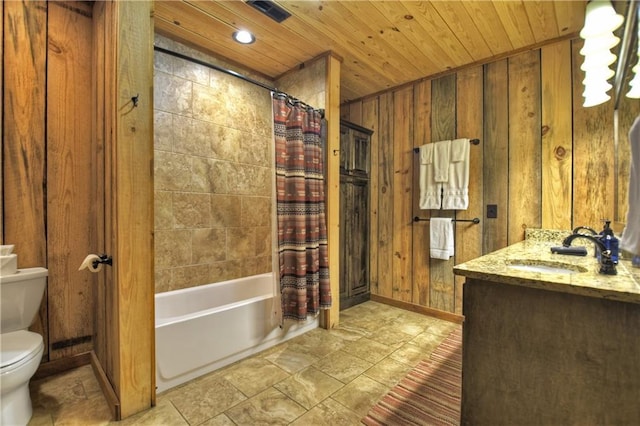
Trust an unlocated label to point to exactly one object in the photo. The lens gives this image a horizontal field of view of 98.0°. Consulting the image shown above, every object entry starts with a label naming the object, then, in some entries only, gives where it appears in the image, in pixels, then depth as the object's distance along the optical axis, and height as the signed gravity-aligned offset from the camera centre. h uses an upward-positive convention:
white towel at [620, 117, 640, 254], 0.80 +0.04
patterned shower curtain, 2.08 +0.06
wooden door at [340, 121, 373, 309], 2.93 -0.02
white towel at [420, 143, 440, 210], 2.70 +0.27
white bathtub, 1.60 -0.79
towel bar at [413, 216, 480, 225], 2.54 -0.08
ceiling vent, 1.82 +1.37
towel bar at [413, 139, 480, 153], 2.52 +0.63
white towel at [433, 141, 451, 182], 2.61 +0.48
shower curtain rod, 1.71 +0.96
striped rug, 1.38 -1.04
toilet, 1.22 -0.63
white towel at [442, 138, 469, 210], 2.53 +0.30
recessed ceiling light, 2.17 +1.40
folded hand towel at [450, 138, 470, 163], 2.52 +0.56
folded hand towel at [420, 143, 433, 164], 2.73 +0.57
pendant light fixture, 1.36 +0.87
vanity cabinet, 0.86 -0.47
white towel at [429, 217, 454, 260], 2.61 -0.25
